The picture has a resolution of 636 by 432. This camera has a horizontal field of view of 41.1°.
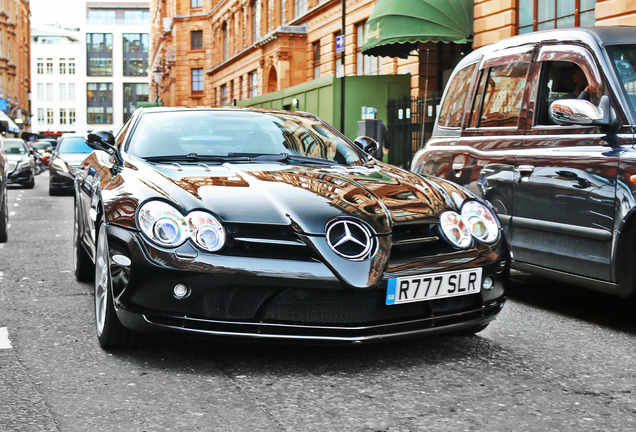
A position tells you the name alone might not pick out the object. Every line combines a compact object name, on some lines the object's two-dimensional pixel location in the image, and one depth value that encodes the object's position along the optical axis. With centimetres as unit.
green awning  1867
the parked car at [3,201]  945
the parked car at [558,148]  491
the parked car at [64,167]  2052
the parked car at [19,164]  2370
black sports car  386
